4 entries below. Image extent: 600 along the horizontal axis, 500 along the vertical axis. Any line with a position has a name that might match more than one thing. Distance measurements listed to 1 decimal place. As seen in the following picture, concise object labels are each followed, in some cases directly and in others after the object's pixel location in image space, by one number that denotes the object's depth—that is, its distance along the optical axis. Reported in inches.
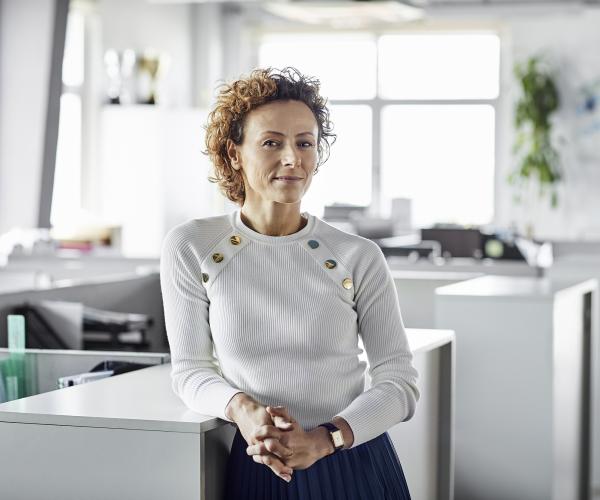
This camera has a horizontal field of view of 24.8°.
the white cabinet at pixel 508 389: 168.0
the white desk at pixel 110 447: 100.5
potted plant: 545.0
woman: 103.7
